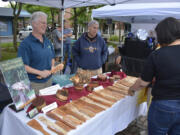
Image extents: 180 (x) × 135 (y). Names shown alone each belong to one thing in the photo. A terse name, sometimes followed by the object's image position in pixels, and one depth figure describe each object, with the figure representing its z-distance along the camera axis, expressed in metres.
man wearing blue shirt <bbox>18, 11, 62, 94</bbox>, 1.56
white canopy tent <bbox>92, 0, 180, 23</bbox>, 3.46
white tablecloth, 1.16
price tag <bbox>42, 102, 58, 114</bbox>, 1.28
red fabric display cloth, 1.46
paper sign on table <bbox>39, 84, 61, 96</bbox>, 1.56
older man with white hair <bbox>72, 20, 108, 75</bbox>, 2.40
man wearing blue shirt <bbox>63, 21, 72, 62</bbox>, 4.52
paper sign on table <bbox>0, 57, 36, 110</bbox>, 1.13
